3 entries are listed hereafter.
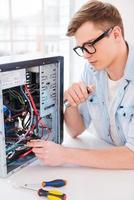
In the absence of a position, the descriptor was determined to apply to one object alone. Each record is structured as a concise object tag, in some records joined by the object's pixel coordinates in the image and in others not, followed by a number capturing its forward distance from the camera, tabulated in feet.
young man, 2.99
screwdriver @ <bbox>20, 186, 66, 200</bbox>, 2.40
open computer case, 2.79
